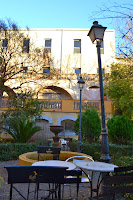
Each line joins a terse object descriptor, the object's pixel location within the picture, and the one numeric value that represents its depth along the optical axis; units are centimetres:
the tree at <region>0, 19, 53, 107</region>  1196
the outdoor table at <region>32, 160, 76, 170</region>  329
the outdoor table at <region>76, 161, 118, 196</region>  297
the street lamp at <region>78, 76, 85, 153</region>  933
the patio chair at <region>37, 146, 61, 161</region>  484
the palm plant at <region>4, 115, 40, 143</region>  1041
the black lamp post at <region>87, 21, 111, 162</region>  392
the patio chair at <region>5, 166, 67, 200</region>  246
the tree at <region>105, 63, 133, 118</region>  1082
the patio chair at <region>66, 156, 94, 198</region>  364
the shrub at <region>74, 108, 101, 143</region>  1091
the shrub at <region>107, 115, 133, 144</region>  937
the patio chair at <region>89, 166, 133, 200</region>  234
